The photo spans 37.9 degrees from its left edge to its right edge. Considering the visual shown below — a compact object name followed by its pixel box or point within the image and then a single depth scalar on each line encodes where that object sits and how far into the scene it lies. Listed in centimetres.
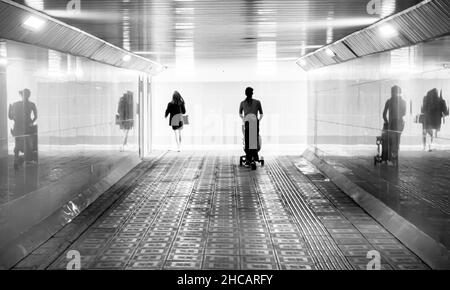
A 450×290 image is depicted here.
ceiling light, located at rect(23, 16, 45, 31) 870
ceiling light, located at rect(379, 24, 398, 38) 996
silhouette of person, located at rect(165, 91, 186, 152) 2233
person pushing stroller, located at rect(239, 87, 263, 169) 1669
